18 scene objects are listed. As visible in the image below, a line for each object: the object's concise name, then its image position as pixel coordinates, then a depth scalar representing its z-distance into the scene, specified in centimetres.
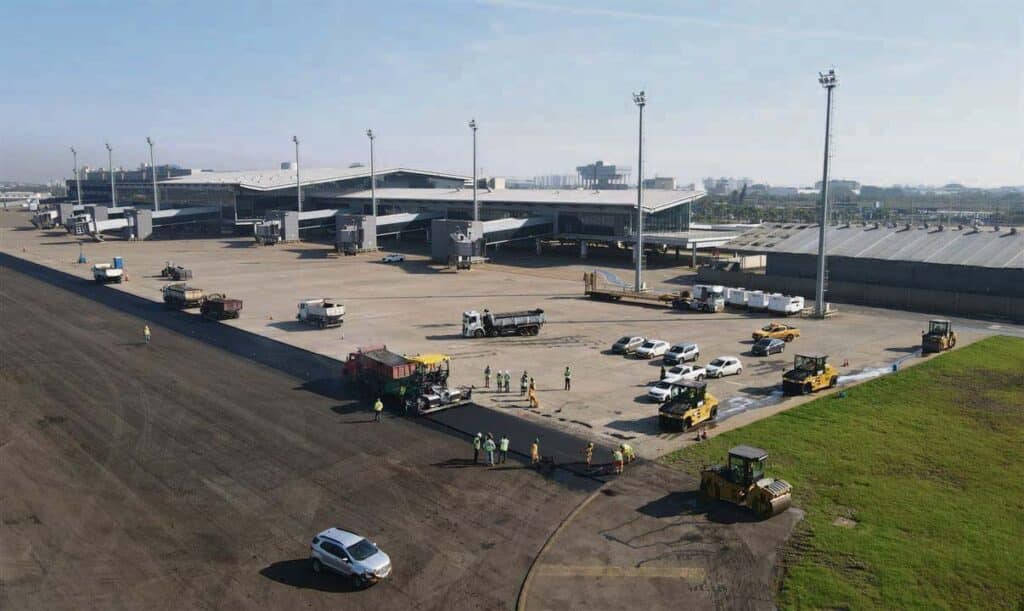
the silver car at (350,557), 2122
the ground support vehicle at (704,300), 6681
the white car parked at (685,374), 4200
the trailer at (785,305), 6500
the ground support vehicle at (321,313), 5779
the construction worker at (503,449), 3070
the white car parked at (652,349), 4872
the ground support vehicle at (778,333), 5403
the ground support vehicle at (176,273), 8381
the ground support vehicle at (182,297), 6601
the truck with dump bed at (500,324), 5503
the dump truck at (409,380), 3753
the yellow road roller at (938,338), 5059
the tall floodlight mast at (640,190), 7144
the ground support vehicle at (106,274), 8088
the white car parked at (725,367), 4428
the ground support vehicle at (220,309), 6088
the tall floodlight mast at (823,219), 5978
